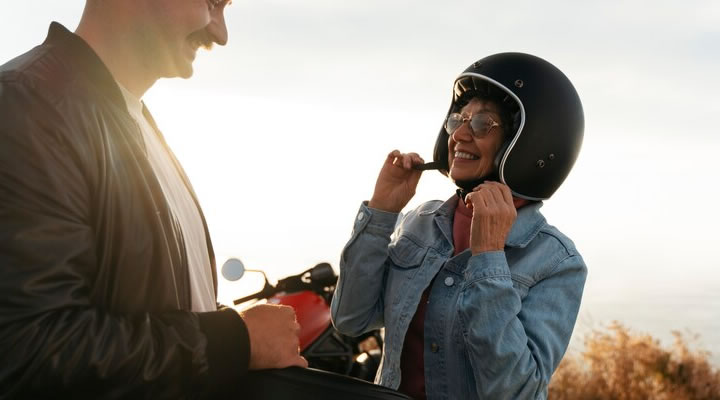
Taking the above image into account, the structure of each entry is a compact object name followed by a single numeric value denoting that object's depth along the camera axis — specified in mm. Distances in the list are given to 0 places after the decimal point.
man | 1339
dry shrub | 5367
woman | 2305
